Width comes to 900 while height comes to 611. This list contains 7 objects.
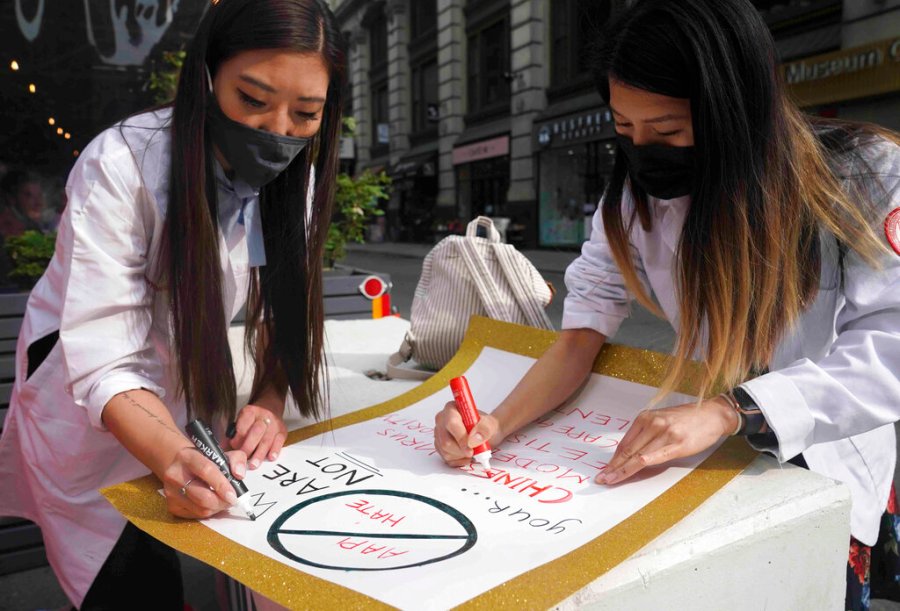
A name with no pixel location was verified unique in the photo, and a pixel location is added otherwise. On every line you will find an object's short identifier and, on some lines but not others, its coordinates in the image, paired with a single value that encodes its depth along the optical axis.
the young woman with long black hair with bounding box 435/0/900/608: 0.97
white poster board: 0.77
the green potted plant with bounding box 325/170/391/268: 4.34
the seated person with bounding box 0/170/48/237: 4.07
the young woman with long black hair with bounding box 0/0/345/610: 1.07
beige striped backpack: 1.99
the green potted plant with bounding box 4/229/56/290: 3.22
